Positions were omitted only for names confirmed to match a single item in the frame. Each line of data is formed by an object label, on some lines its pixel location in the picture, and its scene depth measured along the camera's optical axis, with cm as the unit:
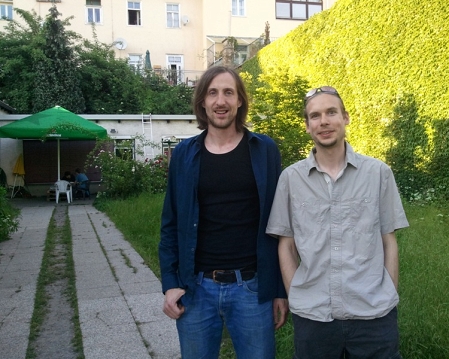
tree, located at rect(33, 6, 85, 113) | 2048
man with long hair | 221
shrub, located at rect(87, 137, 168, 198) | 1337
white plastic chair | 1521
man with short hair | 194
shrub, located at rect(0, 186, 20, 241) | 797
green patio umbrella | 1391
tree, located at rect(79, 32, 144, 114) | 2220
